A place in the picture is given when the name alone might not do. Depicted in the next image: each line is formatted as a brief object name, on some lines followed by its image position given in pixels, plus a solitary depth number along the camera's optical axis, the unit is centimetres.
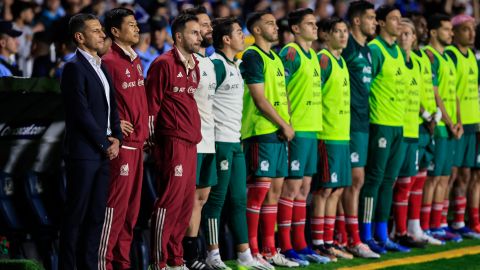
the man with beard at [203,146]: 1673
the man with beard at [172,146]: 1588
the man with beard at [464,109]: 2292
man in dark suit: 1423
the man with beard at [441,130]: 2216
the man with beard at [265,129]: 1789
